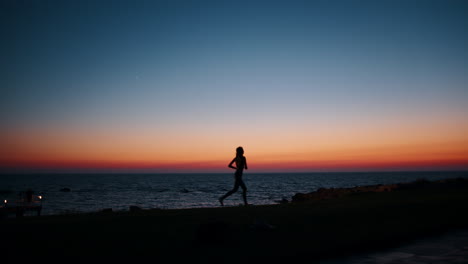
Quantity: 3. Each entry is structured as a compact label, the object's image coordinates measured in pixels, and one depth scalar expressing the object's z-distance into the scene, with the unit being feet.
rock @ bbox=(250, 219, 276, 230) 26.58
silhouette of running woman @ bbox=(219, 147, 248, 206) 36.52
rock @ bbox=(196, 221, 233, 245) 22.86
